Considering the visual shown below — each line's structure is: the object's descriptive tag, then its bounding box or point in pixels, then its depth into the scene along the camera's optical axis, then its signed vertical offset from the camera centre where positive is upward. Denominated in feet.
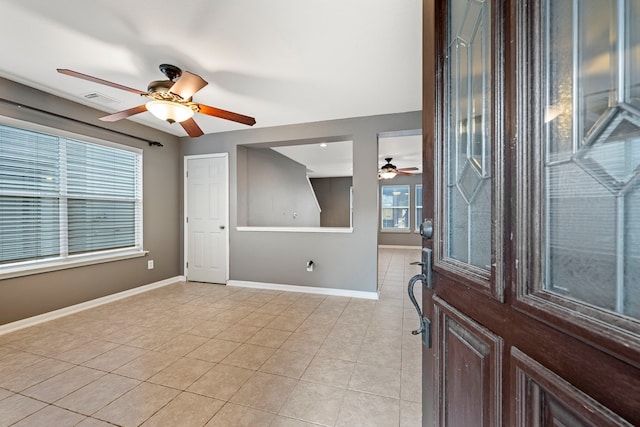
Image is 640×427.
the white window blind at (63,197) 8.68 +0.62
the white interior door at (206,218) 14.02 -0.25
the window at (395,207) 28.04 +0.65
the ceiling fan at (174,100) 6.67 +3.18
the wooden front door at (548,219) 1.15 -0.03
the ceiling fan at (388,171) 18.21 +2.92
